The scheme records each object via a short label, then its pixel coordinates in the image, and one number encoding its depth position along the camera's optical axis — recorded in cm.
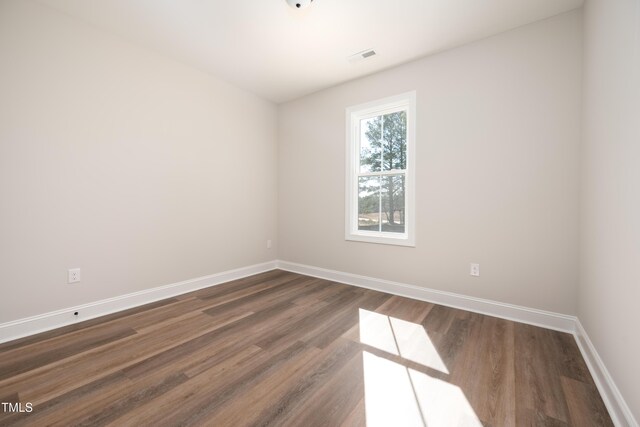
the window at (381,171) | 313
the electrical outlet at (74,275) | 241
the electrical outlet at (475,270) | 267
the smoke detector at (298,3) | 213
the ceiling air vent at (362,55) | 289
